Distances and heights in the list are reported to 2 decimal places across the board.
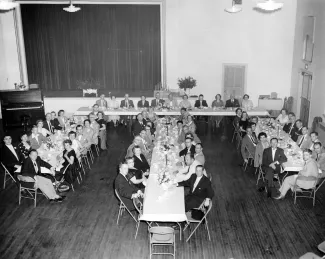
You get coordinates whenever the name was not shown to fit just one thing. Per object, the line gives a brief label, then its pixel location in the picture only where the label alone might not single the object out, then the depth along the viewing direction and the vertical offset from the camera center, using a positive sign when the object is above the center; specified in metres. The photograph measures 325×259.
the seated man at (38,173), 8.44 -2.58
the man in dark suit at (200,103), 14.92 -1.92
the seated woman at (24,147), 9.72 -2.32
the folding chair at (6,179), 9.49 -3.19
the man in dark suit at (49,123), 12.36 -2.17
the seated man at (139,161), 8.87 -2.45
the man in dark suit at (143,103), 15.16 -1.89
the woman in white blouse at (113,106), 15.09 -1.99
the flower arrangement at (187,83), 16.86 -1.23
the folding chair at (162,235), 6.12 -2.93
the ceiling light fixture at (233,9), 13.11 +1.55
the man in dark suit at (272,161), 8.87 -2.48
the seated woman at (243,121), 12.46 -2.17
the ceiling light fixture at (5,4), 10.14 +1.36
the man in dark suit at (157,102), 15.31 -1.87
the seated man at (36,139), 10.44 -2.28
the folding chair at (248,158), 10.24 -2.79
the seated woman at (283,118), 12.87 -2.13
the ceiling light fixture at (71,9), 14.64 +1.75
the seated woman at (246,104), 14.50 -1.92
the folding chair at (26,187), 8.44 -2.87
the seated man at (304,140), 10.25 -2.30
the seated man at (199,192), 7.43 -2.67
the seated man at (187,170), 8.02 -2.46
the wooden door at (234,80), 17.38 -1.15
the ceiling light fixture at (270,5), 9.47 +1.22
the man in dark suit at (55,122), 12.34 -2.12
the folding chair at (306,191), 8.11 -3.05
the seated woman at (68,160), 9.08 -2.48
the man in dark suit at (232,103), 15.13 -1.89
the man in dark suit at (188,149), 9.45 -2.32
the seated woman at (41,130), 11.20 -2.19
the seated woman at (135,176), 8.16 -2.57
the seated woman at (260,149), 9.59 -2.36
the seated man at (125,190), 7.45 -2.61
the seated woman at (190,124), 11.62 -2.13
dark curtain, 18.52 +0.48
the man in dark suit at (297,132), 11.08 -2.24
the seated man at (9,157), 9.26 -2.45
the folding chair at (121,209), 7.39 -3.16
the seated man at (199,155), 8.87 -2.32
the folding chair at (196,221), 6.95 -2.98
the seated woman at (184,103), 15.01 -1.88
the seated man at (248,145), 10.18 -2.41
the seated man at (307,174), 7.96 -2.51
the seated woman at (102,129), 12.19 -2.34
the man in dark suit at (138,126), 12.22 -2.25
